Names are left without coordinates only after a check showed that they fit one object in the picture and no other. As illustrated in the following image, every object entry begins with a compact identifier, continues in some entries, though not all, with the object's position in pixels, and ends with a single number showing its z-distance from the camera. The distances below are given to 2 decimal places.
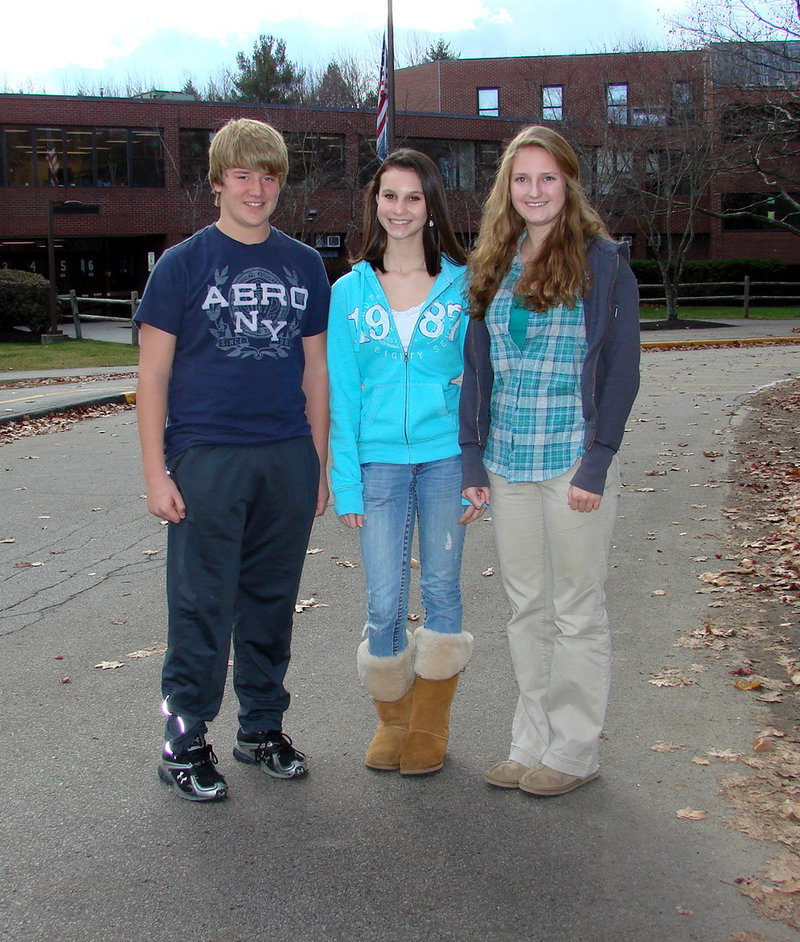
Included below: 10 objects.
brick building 32.97
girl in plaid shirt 3.36
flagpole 16.67
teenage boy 3.46
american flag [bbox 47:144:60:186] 41.41
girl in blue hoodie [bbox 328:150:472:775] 3.60
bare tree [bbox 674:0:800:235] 17.33
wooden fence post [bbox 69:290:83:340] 28.25
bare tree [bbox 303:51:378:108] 47.38
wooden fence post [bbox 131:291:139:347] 26.44
